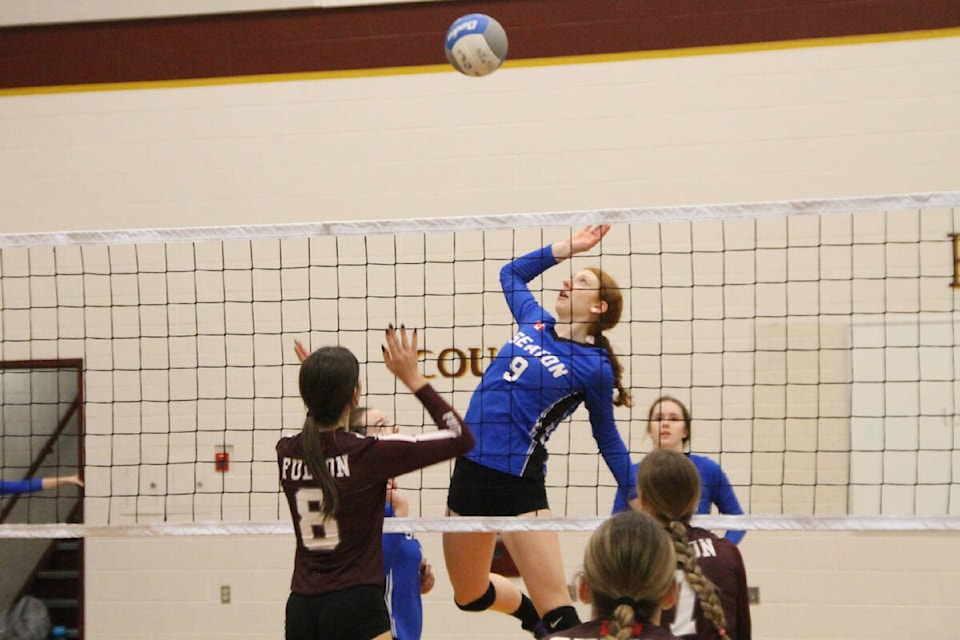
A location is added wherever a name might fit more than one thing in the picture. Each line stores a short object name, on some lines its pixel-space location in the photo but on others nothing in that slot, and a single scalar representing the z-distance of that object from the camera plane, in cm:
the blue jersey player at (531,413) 1022
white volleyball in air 1230
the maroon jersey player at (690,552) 614
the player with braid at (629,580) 507
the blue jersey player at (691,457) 1074
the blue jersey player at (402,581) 1070
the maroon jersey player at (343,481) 750
